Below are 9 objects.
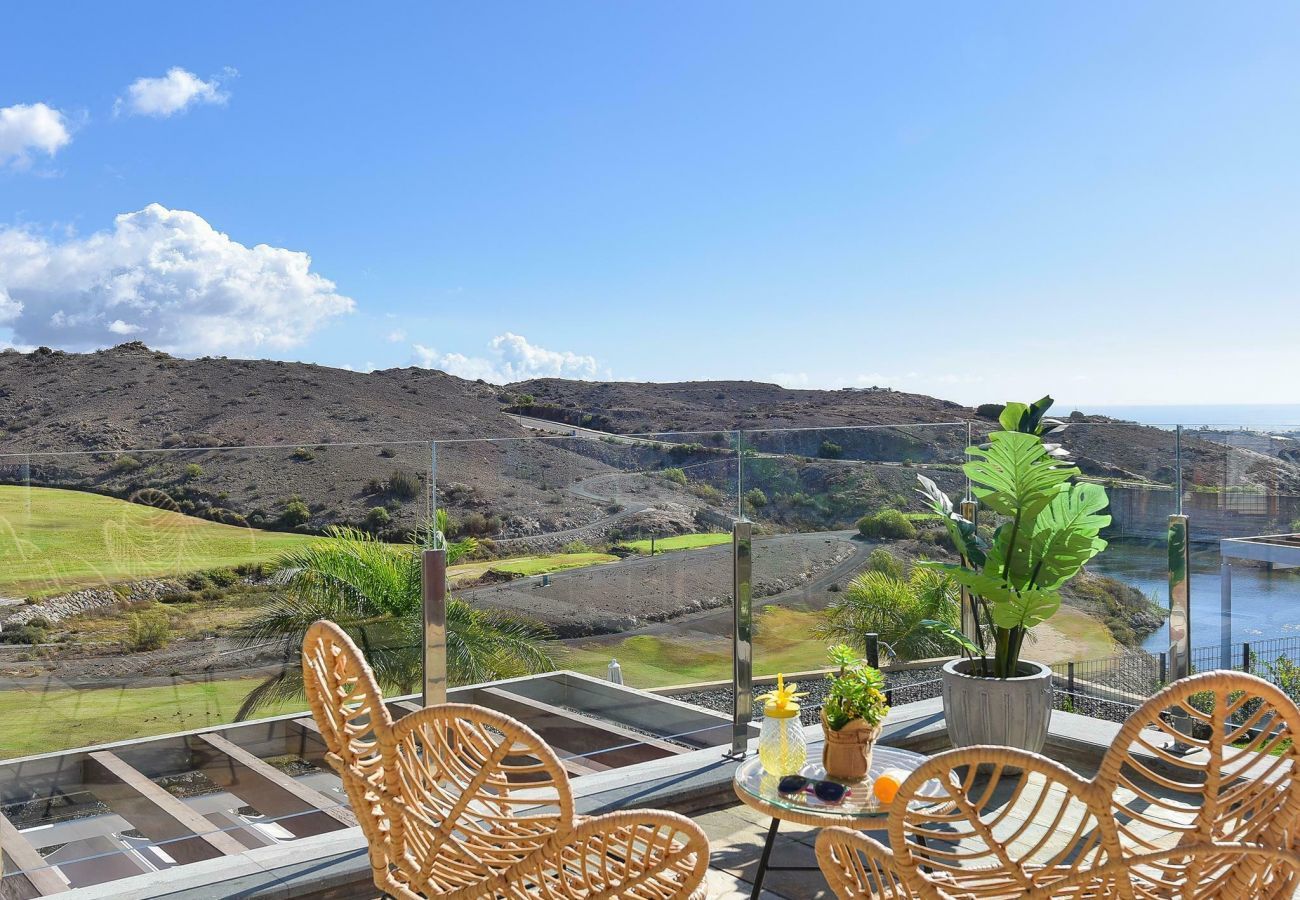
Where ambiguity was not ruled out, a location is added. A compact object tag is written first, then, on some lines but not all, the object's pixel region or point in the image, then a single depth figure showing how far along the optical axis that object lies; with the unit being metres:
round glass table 2.42
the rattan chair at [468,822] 1.63
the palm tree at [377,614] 3.20
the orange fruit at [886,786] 2.36
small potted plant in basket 2.63
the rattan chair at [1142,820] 1.43
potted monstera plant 3.79
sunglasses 2.52
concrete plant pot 3.76
